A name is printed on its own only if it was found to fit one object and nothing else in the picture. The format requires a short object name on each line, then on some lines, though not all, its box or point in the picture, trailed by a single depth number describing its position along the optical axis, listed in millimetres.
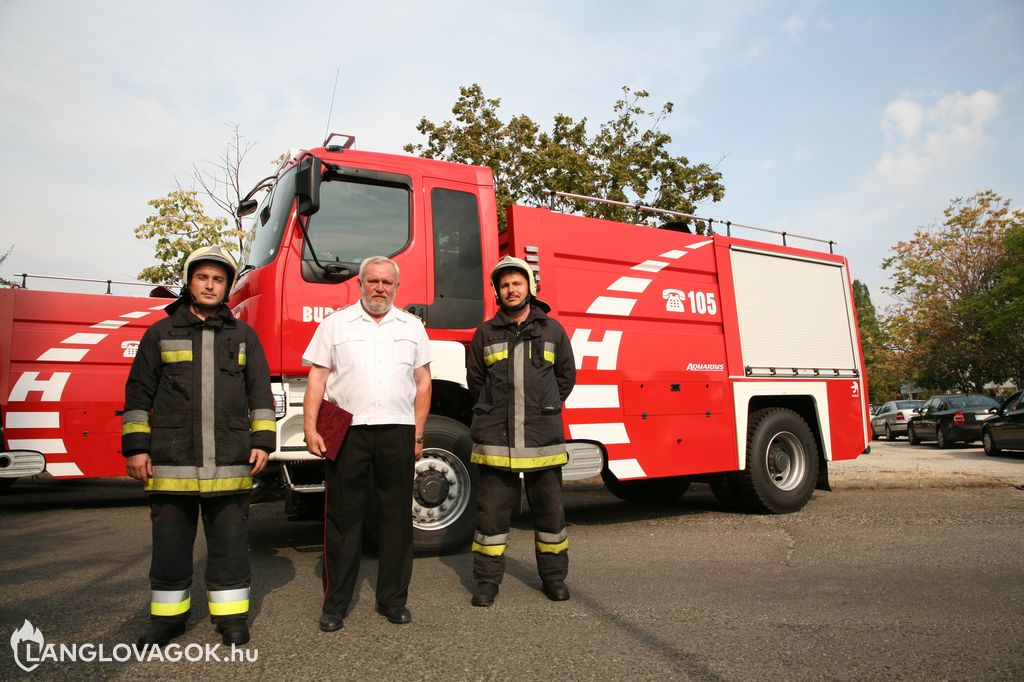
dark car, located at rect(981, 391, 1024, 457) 14078
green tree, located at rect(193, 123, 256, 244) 17516
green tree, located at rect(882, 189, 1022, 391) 31391
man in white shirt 3699
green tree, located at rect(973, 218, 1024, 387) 26891
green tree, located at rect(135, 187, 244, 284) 17125
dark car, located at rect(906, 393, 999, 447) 17969
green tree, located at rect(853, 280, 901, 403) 39781
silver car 24453
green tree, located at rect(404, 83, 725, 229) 16672
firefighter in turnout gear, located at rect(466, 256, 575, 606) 4074
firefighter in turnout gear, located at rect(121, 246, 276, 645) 3324
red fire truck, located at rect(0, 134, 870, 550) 5145
